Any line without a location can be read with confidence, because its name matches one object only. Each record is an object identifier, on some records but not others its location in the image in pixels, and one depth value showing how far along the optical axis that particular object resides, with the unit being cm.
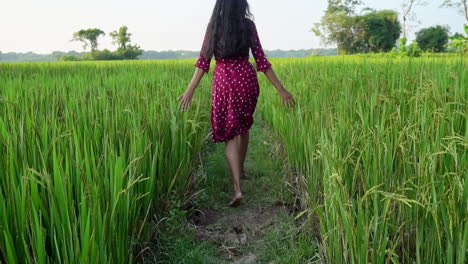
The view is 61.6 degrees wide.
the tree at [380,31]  4653
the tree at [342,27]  4441
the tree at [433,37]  4242
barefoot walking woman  253
